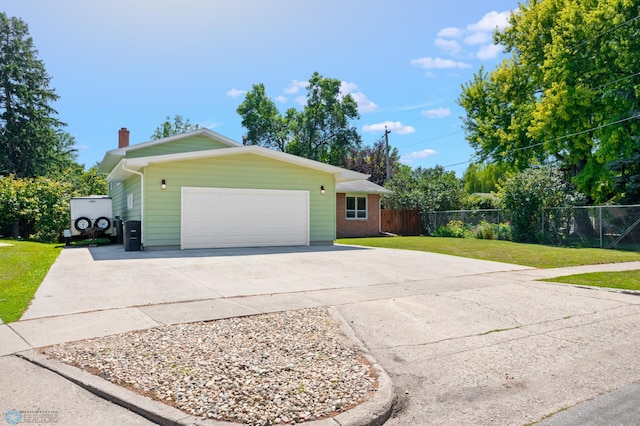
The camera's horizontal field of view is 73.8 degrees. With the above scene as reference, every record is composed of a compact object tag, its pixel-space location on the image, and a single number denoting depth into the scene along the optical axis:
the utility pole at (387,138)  35.83
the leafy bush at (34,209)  18.75
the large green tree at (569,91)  21.34
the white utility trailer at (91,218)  17.05
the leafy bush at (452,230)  23.52
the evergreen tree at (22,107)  34.91
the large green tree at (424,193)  25.86
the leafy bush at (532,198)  19.38
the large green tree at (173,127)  49.31
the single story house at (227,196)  14.00
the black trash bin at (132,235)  13.77
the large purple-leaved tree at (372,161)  41.16
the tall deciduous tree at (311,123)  37.81
